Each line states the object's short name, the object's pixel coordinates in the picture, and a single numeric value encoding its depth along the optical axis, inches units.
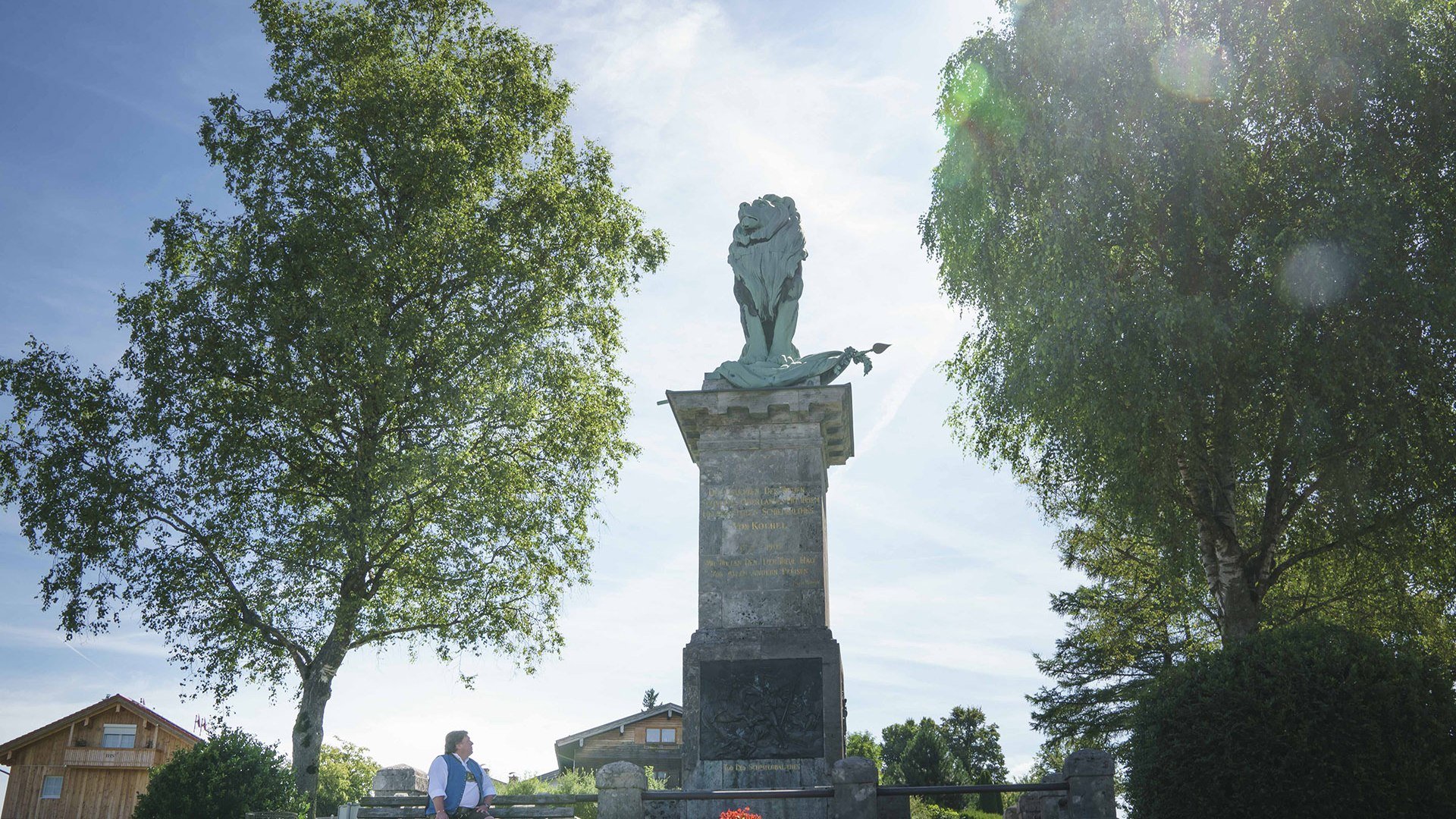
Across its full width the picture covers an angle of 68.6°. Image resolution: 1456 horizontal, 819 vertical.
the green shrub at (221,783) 589.9
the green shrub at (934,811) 1241.4
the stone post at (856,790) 405.7
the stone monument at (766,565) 511.2
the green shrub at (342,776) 1232.8
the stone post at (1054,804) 417.4
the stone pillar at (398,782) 523.2
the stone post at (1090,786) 407.2
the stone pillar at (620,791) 426.9
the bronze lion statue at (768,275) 626.8
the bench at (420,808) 482.0
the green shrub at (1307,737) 376.5
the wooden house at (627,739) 1545.3
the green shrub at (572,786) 1003.9
